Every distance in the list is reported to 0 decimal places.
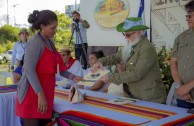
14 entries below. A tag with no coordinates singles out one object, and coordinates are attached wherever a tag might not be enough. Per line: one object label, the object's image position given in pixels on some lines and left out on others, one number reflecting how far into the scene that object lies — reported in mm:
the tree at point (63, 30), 13869
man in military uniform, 2148
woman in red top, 1859
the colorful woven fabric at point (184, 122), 1661
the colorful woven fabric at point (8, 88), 2766
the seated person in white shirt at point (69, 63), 3824
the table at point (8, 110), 2516
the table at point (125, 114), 1720
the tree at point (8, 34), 17219
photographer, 6932
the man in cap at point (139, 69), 2258
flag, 5414
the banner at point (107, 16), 5711
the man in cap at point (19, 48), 5949
